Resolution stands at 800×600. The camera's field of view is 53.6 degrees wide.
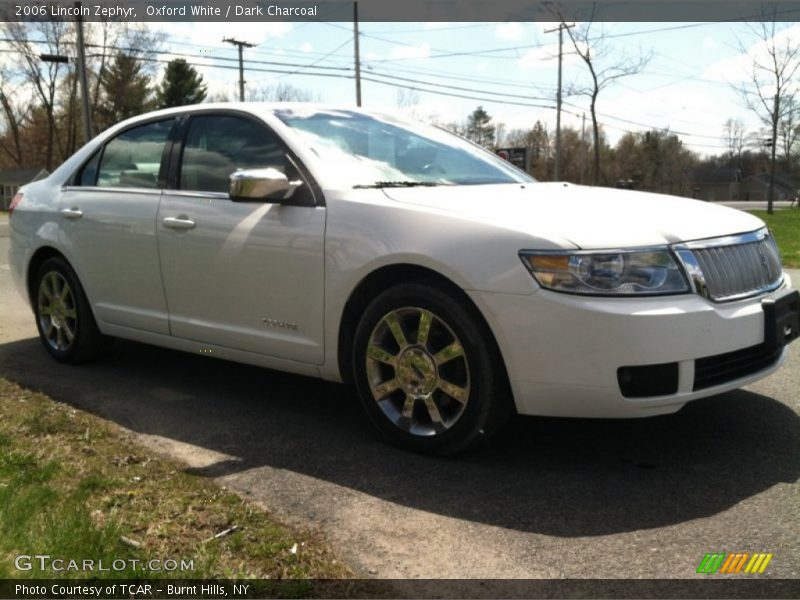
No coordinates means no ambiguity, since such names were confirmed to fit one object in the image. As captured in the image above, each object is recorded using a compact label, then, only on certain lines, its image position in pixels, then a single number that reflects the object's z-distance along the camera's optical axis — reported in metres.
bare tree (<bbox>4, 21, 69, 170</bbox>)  42.56
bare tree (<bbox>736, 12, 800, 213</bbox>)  26.58
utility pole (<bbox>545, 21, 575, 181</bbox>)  31.64
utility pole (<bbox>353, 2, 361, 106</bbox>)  35.19
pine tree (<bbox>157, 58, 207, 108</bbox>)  67.12
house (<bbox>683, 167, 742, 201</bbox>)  119.30
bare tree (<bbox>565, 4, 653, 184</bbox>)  29.84
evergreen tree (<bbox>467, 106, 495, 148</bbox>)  89.56
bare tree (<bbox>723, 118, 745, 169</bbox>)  116.85
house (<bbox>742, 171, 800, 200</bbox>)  121.76
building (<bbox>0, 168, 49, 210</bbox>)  66.44
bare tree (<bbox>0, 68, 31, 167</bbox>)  62.71
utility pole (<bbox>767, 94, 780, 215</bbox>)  28.02
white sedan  3.06
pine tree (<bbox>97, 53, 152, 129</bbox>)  61.66
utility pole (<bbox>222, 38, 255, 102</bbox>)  45.36
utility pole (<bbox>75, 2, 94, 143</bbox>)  28.74
